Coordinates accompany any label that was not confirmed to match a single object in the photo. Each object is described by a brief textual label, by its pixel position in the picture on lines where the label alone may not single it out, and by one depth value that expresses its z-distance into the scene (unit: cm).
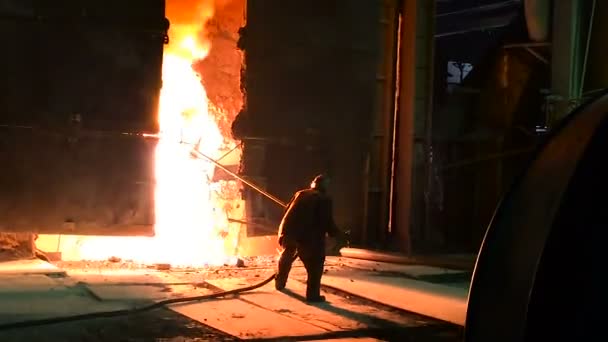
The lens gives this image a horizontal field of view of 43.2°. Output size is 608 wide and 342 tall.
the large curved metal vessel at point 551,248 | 287
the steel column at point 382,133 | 1296
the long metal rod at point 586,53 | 1118
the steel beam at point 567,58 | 1141
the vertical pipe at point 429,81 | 1291
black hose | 629
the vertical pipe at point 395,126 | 1291
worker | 811
